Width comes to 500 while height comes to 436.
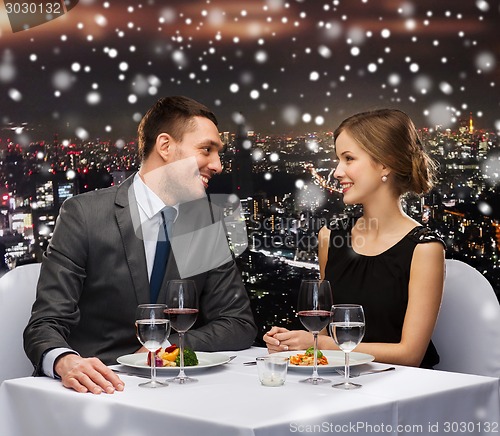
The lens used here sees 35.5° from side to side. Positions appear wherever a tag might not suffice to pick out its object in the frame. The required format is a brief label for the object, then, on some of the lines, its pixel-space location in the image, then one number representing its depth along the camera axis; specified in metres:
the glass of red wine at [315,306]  1.73
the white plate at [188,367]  1.78
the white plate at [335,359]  1.76
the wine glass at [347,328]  1.62
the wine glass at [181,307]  1.73
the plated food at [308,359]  1.81
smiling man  2.25
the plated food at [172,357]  1.82
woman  2.38
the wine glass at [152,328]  1.64
